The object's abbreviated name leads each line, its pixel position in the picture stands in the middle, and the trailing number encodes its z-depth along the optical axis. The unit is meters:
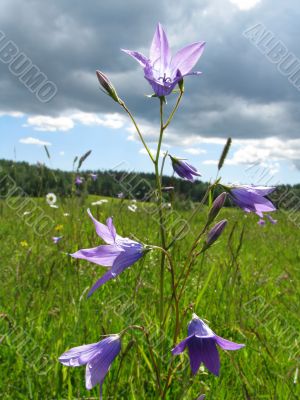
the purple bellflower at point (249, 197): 0.19
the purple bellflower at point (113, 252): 0.17
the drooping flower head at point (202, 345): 0.16
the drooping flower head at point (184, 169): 0.20
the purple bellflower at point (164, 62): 0.19
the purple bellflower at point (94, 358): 0.17
